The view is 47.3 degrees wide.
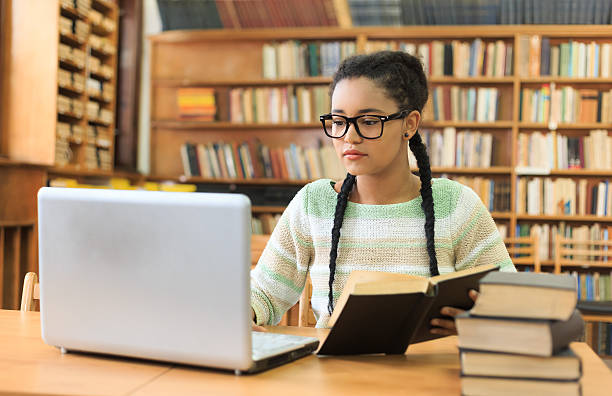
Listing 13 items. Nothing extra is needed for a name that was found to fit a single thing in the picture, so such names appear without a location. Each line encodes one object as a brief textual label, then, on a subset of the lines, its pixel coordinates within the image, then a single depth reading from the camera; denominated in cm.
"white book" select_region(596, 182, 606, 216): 460
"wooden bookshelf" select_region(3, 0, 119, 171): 404
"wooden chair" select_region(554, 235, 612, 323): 435
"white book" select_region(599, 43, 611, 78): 458
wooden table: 91
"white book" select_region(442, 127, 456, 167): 470
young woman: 144
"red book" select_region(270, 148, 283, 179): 495
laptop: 91
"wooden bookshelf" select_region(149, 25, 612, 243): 464
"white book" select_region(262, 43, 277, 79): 494
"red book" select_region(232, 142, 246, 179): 498
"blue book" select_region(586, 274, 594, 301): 462
